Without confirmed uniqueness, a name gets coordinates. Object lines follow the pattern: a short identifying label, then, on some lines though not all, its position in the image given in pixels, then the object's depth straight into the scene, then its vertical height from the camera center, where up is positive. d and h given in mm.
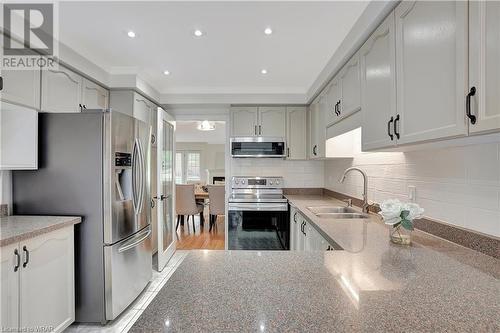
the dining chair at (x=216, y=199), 4712 -632
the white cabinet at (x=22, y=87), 1736 +579
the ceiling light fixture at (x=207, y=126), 5422 +900
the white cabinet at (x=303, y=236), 1773 -611
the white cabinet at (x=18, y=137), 1786 +209
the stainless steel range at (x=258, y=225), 3161 -759
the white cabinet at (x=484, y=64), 778 +338
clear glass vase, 1283 -365
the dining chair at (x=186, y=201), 4918 -704
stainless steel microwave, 3580 +276
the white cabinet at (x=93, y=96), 2561 +761
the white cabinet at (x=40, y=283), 1464 -768
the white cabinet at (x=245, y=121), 3635 +659
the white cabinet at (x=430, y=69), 920 +418
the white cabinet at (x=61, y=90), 2086 +679
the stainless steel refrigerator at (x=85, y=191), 1993 -207
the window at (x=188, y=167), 9523 -42
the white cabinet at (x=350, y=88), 1870 +633
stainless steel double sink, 2247 -441
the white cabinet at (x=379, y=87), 1382 +486
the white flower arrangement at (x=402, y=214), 1222 -234
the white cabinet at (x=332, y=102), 2300 +644
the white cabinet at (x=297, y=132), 3656 +503
